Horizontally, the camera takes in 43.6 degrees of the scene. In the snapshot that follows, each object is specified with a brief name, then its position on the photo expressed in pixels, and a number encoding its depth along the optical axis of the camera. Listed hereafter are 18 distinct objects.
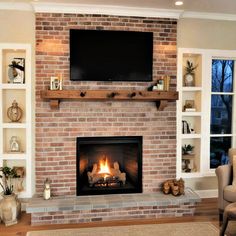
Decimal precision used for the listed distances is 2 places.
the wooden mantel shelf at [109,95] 3.77
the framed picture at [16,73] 4.09
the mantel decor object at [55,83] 3.88
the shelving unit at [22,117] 4.02
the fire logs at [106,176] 4.20
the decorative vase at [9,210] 3.57
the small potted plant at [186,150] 4.61
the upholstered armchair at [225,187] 3.56
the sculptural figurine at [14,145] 4.13
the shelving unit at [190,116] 4.39
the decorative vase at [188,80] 4.52
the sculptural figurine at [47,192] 3.81
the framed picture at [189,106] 4.52
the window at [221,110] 4.69
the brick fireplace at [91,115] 3.97
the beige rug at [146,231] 3.34
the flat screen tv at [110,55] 3.99
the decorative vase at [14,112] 4.07
